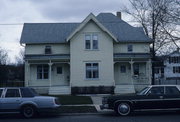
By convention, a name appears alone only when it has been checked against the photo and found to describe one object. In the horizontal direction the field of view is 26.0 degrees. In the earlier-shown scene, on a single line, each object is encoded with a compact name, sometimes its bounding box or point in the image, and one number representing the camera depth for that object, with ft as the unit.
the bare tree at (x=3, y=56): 277.31
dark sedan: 65.98
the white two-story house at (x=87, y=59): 131.64
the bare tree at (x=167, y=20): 95.86
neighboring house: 308.40
